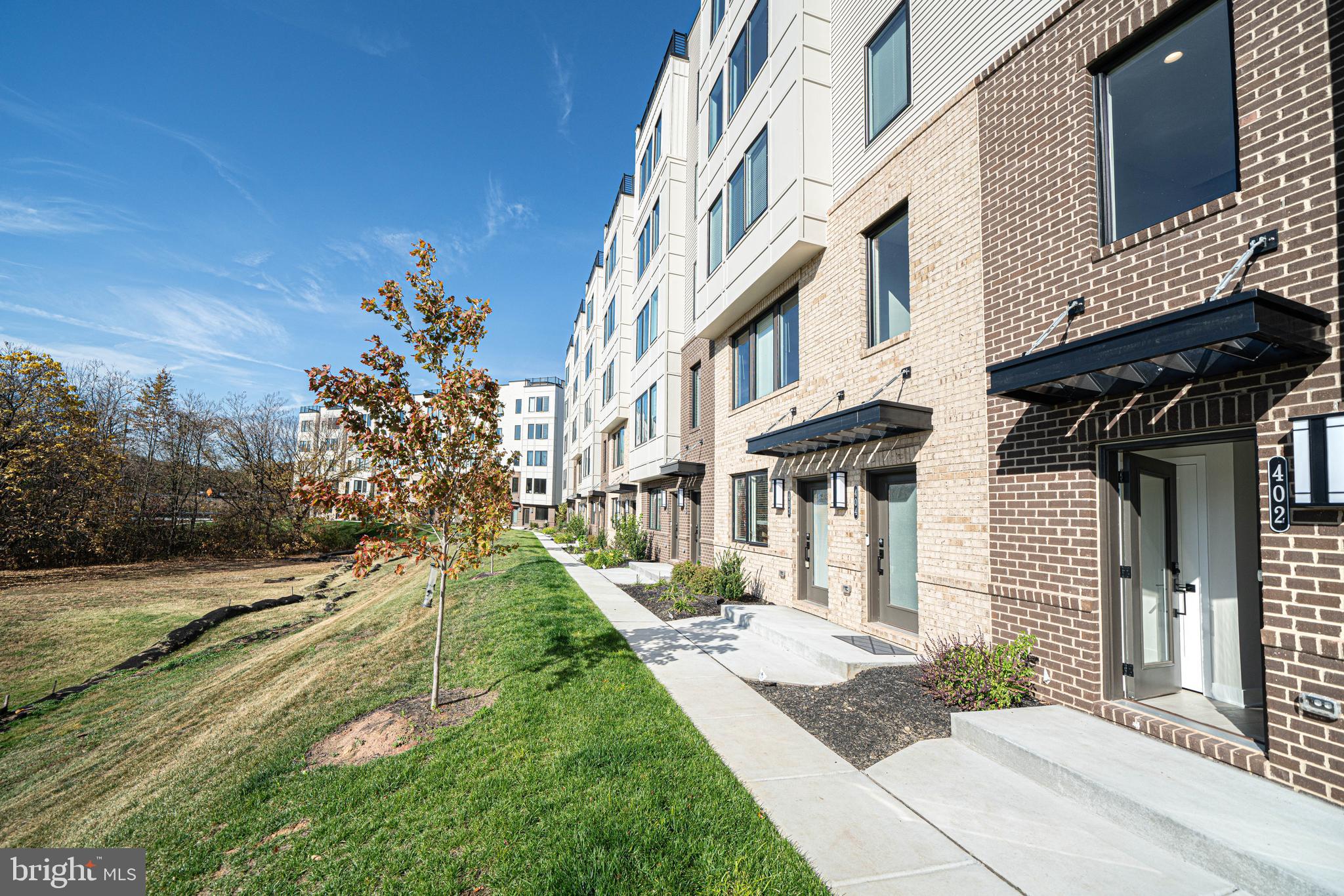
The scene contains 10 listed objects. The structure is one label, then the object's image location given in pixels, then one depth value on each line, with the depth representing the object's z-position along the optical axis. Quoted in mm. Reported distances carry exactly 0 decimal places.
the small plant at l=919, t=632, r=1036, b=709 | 5516
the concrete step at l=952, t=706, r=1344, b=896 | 3020
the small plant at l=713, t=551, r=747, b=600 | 12367
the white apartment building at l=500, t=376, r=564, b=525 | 62031
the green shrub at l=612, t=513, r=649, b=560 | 20797
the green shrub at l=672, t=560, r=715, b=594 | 12445
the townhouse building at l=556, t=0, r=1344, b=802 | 3883
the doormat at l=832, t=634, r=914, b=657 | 7566
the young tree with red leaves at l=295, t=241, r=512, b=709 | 6094
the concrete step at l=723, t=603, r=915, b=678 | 7145
